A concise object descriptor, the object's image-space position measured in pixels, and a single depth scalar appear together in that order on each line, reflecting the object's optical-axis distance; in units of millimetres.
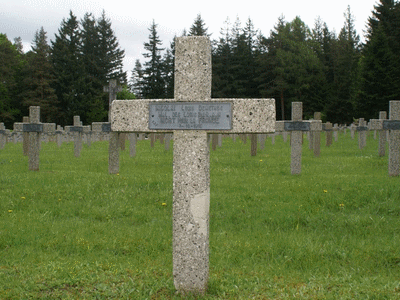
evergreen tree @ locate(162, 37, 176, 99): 65938
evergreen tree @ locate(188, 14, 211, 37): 68000
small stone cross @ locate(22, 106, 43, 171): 11812
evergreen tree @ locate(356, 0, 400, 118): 40875
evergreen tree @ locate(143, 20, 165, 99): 65312
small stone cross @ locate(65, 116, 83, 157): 17219
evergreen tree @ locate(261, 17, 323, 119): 60125
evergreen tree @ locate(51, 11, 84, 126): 55875
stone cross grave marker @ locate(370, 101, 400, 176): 10922
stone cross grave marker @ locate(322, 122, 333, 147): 22141
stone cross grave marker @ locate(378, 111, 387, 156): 15914
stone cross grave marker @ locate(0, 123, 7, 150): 22500
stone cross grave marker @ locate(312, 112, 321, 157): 16609
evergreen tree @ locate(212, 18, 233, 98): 60125
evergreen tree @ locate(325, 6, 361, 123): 58344
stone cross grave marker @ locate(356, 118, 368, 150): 21780
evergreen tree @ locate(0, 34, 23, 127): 51969
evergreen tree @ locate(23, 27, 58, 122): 52188
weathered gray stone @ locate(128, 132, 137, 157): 16244
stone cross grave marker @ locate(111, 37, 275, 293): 4355
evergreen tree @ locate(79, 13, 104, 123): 57000
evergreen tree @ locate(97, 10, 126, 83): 64438
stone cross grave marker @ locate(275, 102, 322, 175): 11461
